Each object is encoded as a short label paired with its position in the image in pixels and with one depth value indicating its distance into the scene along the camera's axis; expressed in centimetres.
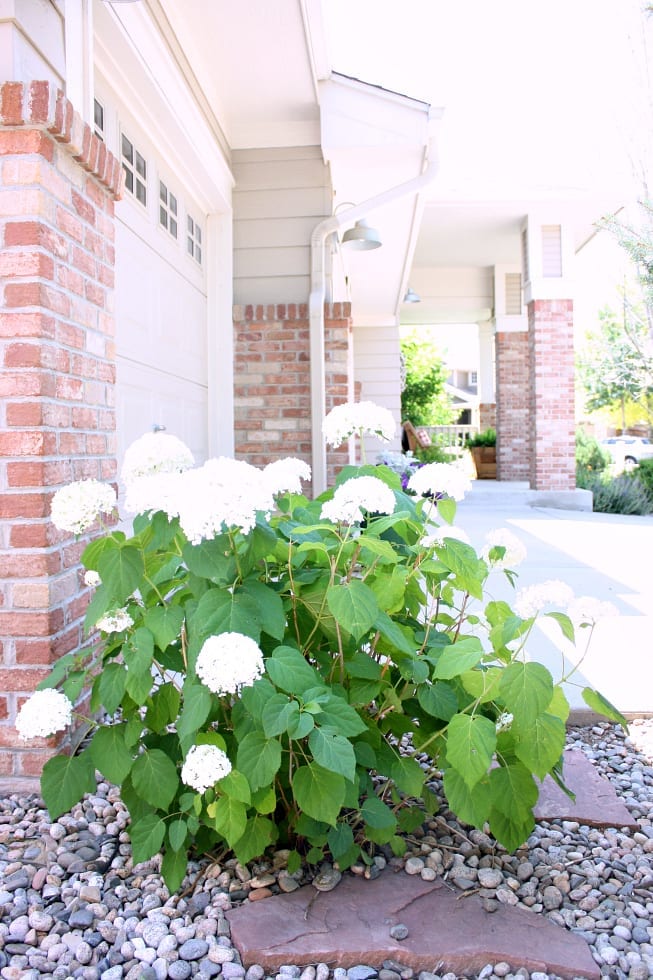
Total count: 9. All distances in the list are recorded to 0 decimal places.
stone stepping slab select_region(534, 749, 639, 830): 169
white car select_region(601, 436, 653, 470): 2367
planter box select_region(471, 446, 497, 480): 1212
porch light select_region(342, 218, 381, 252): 493
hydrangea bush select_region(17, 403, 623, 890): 119
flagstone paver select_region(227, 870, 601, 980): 121
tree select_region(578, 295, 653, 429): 766
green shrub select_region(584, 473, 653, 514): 848
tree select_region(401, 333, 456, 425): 1659
